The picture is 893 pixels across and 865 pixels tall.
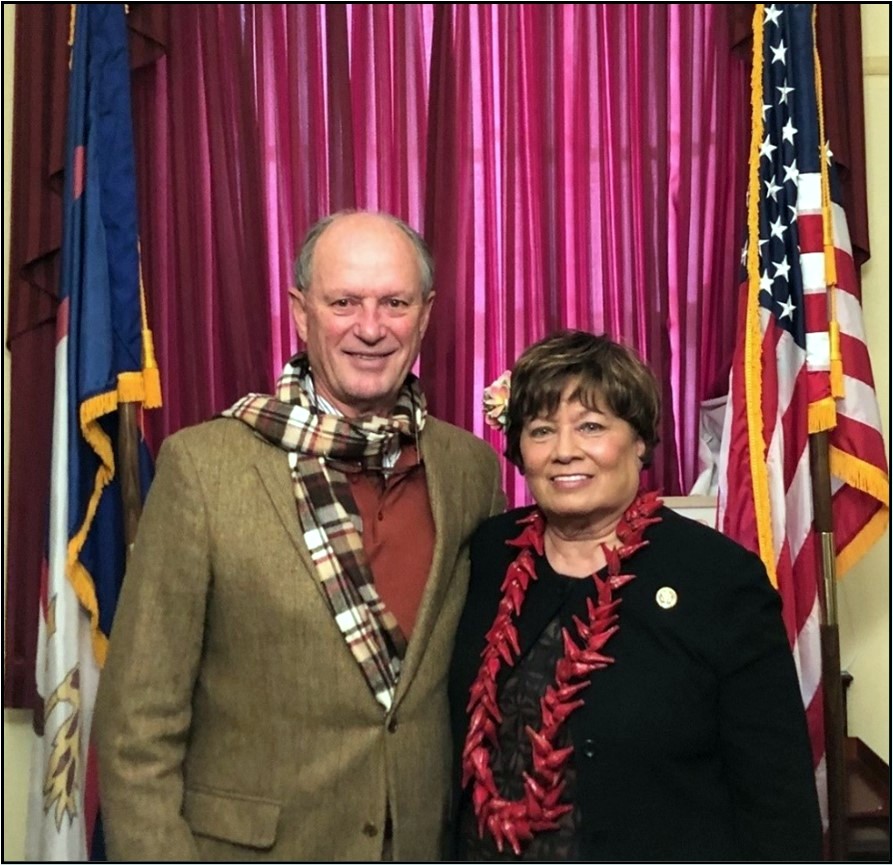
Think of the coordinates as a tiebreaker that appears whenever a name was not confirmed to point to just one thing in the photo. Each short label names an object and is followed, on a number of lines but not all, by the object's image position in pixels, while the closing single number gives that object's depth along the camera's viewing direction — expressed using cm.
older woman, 150
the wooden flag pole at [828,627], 245
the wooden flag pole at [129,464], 243
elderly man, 154
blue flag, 240
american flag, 248
